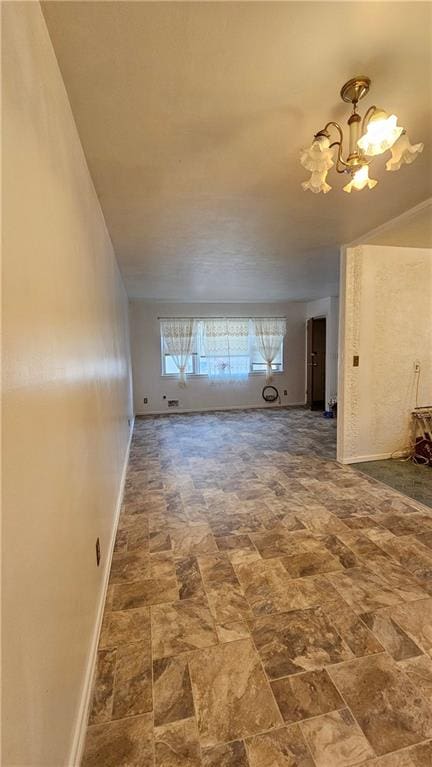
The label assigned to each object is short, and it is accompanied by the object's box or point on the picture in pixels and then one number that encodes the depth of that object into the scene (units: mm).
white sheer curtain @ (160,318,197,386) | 6135
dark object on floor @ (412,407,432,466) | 3359
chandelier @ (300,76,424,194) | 1189
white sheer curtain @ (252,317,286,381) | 6512
